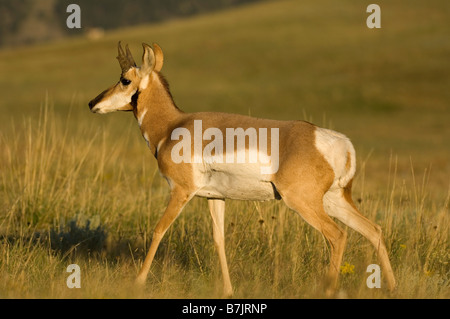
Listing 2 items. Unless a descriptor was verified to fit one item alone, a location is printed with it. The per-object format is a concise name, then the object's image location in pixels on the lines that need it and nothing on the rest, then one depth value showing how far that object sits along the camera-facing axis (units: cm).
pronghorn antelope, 625
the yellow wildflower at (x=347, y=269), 664
